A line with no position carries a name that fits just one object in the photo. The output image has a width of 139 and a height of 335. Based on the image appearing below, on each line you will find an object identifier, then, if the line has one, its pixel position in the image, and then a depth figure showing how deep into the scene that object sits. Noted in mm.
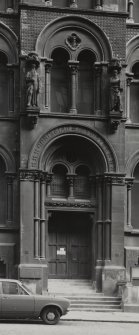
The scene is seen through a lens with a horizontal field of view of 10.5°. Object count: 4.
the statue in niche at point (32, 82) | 30922
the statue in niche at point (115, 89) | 31578
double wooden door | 32500
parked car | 23984
